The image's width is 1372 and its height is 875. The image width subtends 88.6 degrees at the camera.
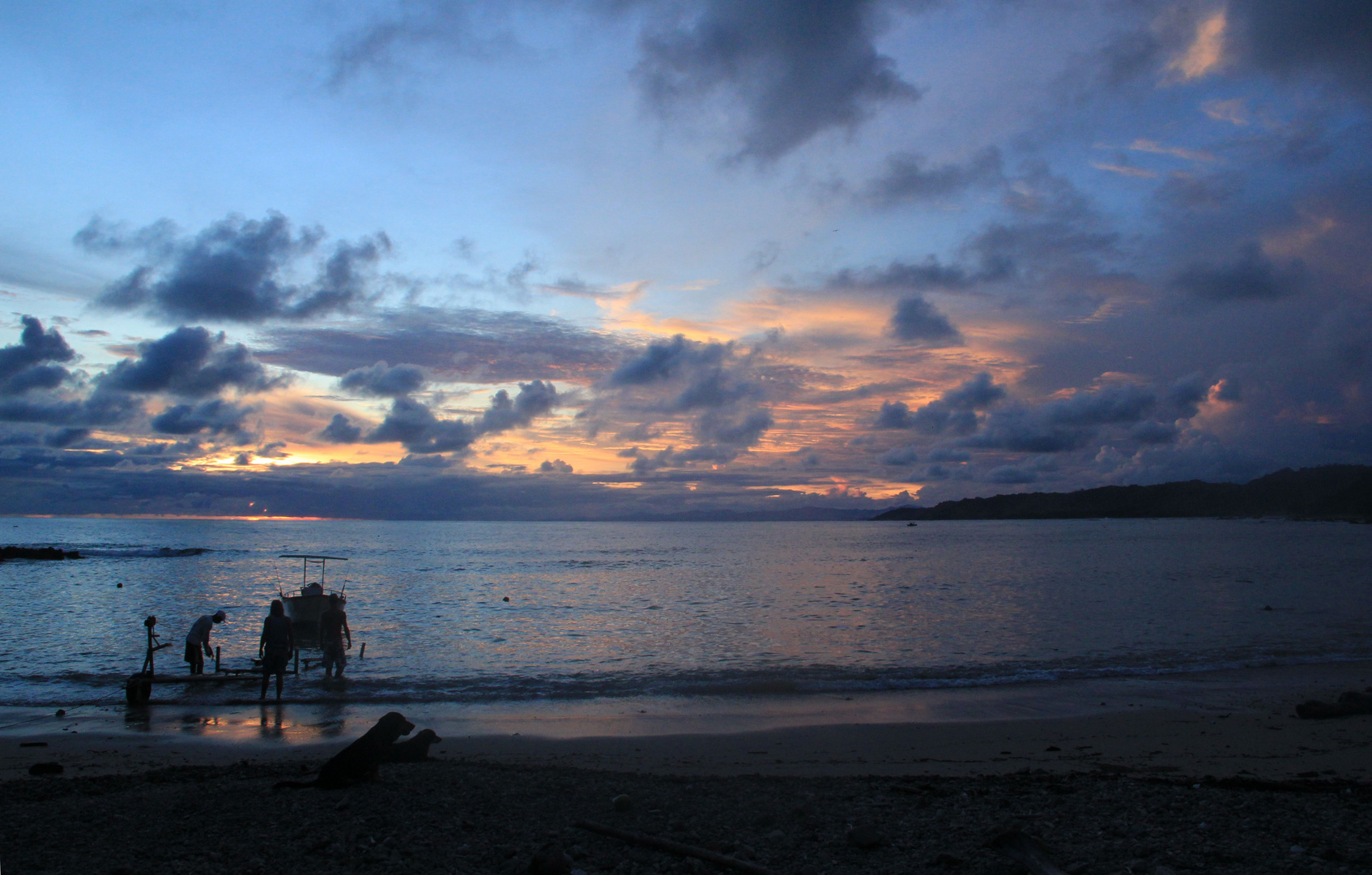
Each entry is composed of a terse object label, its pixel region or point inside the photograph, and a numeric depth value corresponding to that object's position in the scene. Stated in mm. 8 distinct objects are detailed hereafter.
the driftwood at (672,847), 6086
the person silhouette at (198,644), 17703
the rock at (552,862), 6207
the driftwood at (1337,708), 12406
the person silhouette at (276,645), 15445
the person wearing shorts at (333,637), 18156
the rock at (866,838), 6703
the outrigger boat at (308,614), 19312
